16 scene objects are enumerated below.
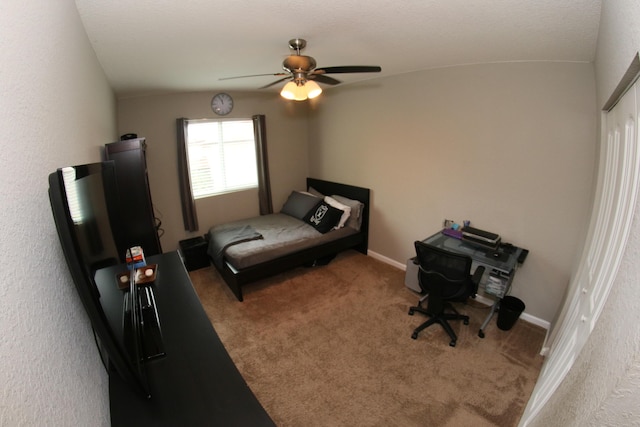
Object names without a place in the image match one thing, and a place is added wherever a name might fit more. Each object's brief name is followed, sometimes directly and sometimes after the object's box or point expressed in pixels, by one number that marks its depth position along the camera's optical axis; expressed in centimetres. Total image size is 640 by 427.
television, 69
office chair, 231
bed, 330
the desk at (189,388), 103
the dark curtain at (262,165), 444
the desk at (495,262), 252
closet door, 120
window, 411
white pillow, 399
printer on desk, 273
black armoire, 228
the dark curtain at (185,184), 385
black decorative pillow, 391
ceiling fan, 199
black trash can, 265
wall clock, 409
